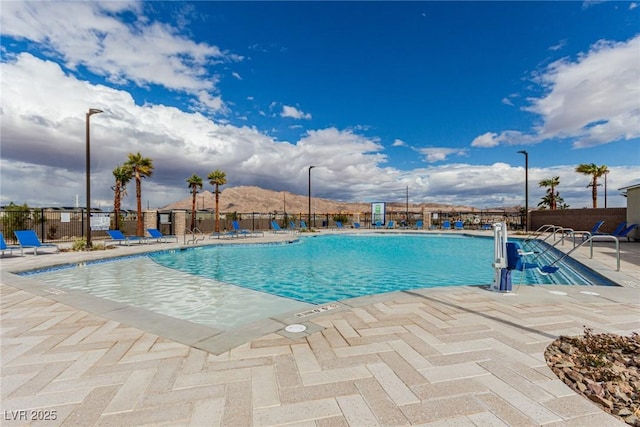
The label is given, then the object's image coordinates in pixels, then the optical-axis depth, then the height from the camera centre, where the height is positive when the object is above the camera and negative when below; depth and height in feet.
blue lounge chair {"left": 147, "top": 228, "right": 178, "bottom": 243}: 44.20 -3.30
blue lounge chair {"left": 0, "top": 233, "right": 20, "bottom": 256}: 28.26 -3.37
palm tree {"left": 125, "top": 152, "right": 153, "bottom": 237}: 55.51 +8.72
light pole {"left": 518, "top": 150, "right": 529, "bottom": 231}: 57.52 +7.27
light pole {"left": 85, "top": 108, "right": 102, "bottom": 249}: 33.36 +4.45
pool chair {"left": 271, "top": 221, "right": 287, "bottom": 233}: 67.77 -3.66
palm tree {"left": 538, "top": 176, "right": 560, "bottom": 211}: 85.30 +8.14
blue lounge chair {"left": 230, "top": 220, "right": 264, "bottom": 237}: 53.16 -3.53
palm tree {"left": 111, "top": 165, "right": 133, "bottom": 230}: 58.84 +6.64
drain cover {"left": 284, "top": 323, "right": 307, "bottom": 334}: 9.95 -3.96
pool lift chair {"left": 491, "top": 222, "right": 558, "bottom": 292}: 14.74 -2.22
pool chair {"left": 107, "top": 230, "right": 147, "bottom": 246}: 40.37 -3.35
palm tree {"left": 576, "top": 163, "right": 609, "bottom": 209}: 73.26 +10.67
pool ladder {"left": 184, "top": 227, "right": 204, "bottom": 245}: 43.94 -4.37
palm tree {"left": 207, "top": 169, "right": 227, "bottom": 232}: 68.54 +8.33
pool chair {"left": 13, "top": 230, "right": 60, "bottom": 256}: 30.61 -2.88
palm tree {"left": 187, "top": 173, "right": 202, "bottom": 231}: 68.54 +7.38
